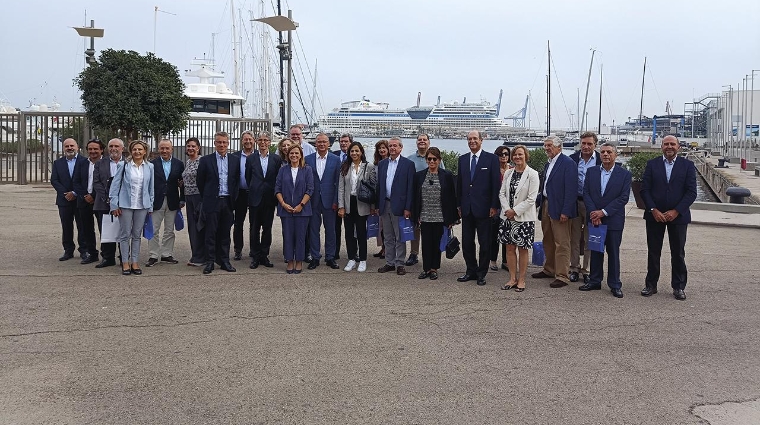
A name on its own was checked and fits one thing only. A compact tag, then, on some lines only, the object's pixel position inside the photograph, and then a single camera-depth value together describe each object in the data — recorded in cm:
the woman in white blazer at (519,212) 882
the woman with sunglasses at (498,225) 1013
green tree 2047
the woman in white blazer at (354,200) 1006
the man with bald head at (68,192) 1030
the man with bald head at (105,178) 971
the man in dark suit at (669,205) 847
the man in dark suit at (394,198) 976
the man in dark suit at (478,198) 927
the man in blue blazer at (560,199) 903
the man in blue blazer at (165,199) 1012
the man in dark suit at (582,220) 937
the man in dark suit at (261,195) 1013
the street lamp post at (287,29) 2162
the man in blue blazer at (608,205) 869
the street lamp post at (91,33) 2369
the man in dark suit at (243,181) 1033
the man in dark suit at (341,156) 1059
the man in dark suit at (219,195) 981
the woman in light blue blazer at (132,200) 946
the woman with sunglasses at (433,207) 950
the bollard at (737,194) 1920
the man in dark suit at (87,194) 1022
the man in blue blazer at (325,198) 1018
